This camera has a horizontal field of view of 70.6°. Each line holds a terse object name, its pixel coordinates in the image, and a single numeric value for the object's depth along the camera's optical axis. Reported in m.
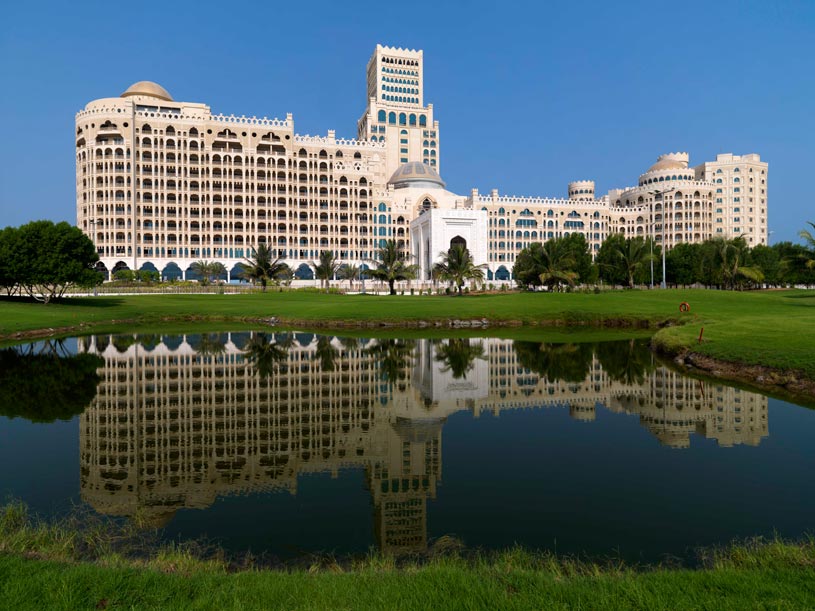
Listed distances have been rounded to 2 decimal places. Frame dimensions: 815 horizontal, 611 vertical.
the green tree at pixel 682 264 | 109.19
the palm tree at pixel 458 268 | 79.06
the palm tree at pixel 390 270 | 80.38
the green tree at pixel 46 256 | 58.72
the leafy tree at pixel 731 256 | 94.44
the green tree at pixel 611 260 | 97.38
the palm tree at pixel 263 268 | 90.44
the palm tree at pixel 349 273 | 115.19
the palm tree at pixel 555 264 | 74.44
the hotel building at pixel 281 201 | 124.62
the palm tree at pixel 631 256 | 91.06
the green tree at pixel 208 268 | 117.62
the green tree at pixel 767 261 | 107.50
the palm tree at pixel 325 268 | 99.75
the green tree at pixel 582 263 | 87.62
